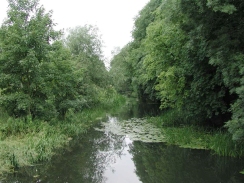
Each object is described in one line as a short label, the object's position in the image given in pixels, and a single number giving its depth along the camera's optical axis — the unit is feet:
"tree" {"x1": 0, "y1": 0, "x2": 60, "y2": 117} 41.22
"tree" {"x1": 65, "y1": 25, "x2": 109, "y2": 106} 80.74
